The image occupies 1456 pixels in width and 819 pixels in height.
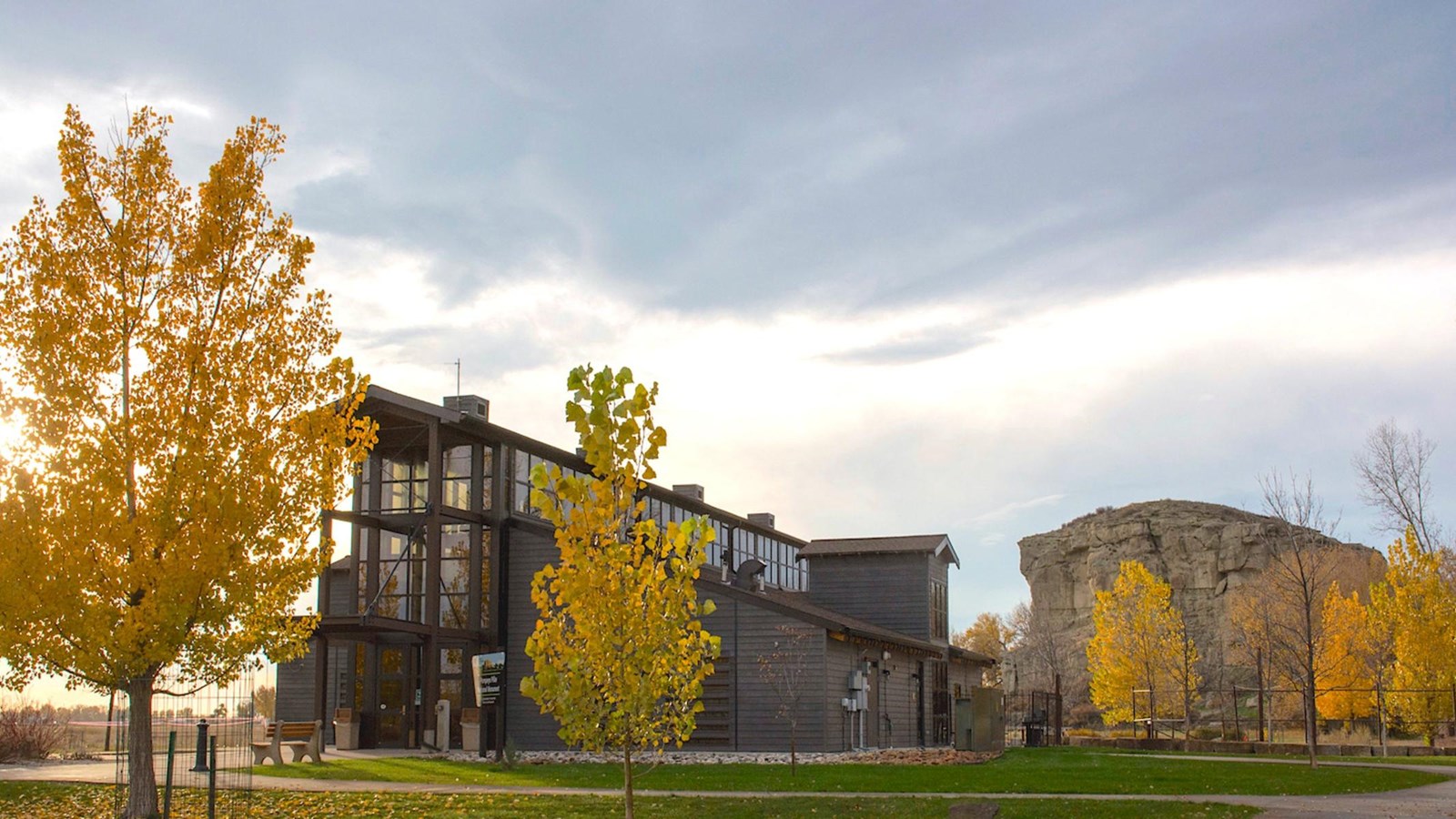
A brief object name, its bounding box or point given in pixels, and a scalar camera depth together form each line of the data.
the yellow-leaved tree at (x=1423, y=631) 38.03
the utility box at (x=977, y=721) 35.50
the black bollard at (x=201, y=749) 15.62
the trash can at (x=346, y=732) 31.53
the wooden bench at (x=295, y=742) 24.98
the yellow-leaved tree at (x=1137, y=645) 47.00
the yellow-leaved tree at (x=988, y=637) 115.25
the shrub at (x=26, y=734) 28.22
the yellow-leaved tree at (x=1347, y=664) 45.50
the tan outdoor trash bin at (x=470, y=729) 30.20
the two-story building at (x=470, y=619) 30.33
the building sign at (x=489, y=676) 27.94
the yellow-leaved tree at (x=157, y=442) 15.09
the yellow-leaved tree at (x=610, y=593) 10.09
